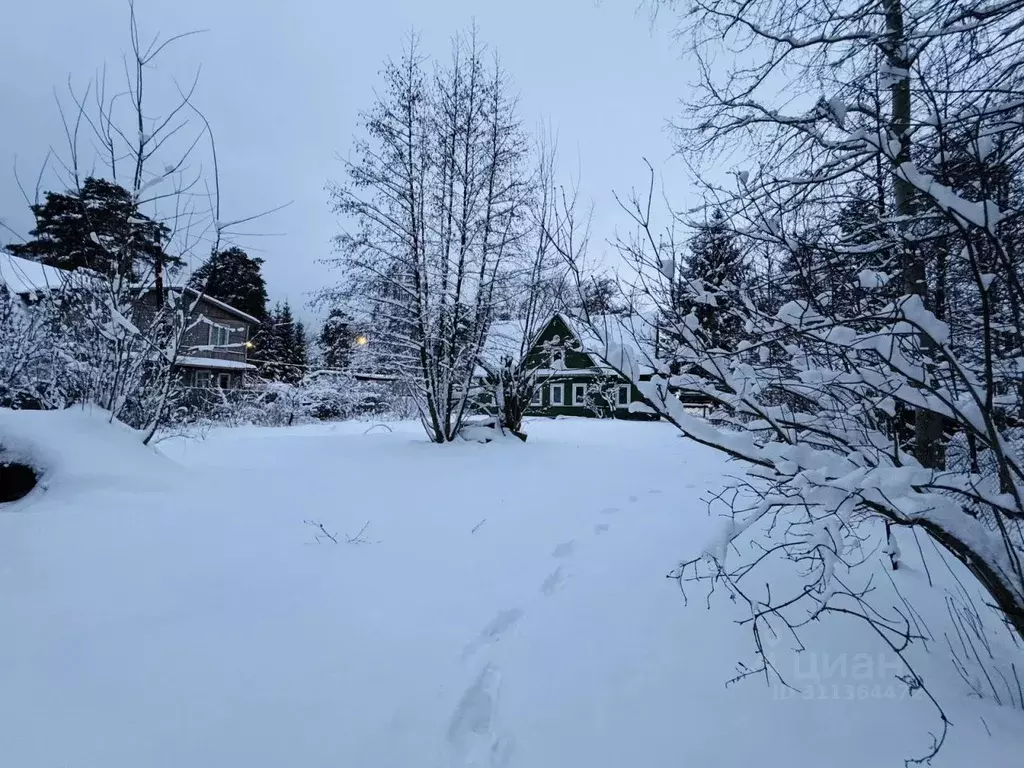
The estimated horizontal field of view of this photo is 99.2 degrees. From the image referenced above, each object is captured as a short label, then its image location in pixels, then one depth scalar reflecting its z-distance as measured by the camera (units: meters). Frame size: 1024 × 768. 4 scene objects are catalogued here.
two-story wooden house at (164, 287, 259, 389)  21.22
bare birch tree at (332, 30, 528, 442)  8.20
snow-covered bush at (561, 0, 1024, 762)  1.32
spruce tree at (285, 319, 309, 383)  29.16
